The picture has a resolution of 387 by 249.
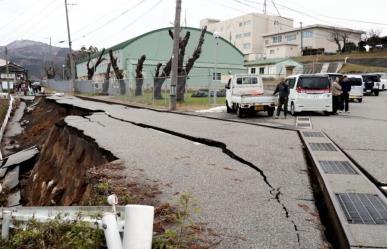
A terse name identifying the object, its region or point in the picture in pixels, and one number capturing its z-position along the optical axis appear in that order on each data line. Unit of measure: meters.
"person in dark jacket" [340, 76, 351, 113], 18.77
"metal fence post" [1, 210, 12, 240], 4.00
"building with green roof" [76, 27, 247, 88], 52.34
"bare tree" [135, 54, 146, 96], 30.98
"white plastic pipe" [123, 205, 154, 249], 3.39
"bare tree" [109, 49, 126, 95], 45.03
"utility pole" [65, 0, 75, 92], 49.03
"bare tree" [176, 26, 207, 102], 27.11
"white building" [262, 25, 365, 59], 80.75
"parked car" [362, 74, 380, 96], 35.59
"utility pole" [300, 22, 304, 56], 78.59
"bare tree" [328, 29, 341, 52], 77.88
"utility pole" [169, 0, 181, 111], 22.18
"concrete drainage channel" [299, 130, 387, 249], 3.95
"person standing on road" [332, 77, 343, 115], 18.67
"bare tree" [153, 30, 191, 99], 28.70
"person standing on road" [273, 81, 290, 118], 17.25
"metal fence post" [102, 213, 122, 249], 3.49
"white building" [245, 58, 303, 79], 58.33
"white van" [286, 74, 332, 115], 18.12
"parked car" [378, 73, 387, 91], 42.14
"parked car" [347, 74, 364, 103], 26.60
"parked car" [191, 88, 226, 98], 37.50
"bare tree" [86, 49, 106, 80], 57.99
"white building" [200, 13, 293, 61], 93.88
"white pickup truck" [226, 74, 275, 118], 17.50
